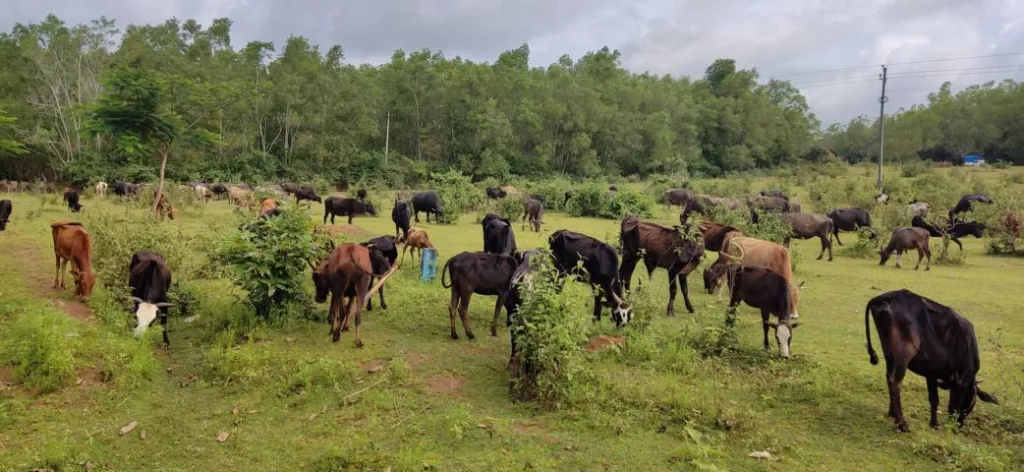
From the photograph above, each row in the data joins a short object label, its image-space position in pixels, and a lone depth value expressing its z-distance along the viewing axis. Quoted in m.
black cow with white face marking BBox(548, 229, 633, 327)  8.68
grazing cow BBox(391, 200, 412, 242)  16.27
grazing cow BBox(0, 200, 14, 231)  14.65
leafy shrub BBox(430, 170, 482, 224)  21.48
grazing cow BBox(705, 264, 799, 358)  7.61
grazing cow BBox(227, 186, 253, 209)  23.97
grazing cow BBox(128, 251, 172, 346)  7.38
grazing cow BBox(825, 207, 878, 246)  18.88
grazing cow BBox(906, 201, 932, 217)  20.20
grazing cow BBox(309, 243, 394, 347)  7.84
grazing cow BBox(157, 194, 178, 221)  17.99
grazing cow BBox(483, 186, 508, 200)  27.41
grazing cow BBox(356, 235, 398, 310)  9.42
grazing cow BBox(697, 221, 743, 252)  12.44
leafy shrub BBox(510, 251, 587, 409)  6.07
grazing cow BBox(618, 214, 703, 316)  10.53
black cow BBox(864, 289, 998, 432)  5.73
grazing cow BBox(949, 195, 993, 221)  19.69
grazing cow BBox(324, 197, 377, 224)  20.28
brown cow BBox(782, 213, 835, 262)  16.42
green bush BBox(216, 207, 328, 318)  8.06
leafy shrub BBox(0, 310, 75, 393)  6.19
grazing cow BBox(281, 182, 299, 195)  26.79
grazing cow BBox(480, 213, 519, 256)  11.45
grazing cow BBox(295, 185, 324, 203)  25.62
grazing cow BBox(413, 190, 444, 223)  21.31
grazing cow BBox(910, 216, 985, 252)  17.58
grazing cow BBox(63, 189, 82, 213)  19.97
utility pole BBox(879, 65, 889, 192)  34.44
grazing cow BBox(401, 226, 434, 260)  13.01
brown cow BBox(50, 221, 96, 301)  8.96
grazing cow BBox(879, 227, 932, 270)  14.69
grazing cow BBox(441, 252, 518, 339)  8.16
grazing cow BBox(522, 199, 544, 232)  20.97
